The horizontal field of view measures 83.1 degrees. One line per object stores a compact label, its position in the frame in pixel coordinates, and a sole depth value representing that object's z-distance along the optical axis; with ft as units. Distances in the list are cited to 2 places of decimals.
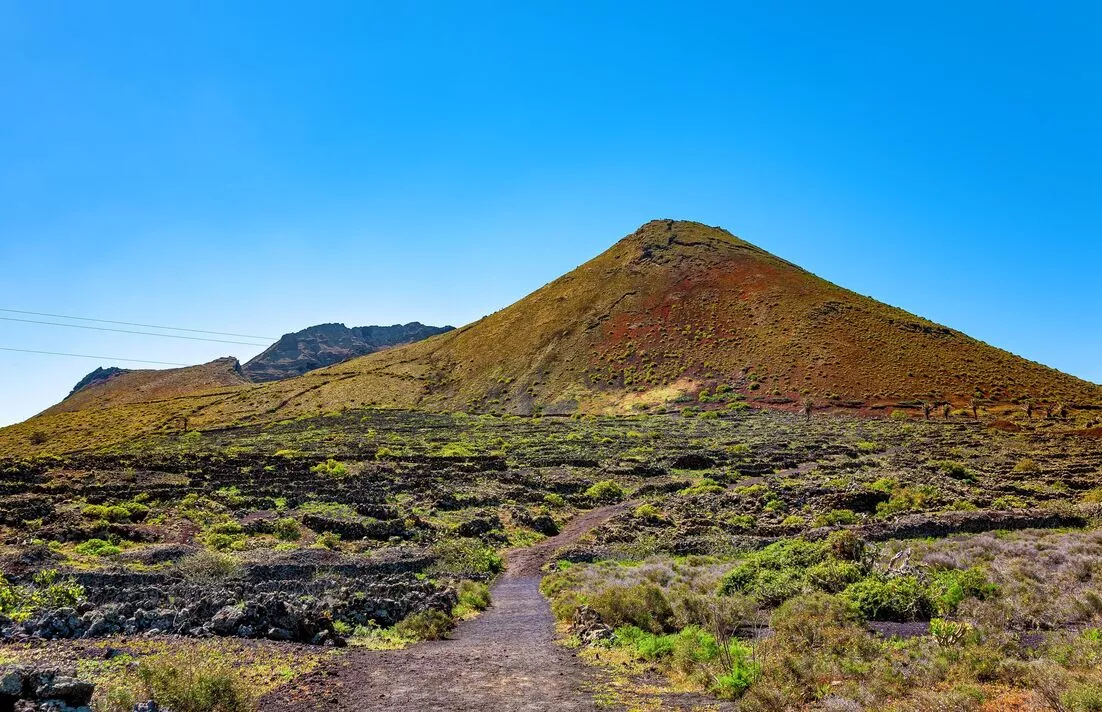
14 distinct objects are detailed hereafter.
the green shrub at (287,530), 83.41
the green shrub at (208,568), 58.18
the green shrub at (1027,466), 119.14
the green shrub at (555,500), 115.65
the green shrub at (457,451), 174.44
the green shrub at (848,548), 54.39
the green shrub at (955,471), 114.87
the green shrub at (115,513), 90.17
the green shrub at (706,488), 116.37
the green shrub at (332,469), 143.33
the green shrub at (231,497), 103.81
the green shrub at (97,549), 70.03
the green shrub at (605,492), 121.59
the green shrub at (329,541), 78.82
